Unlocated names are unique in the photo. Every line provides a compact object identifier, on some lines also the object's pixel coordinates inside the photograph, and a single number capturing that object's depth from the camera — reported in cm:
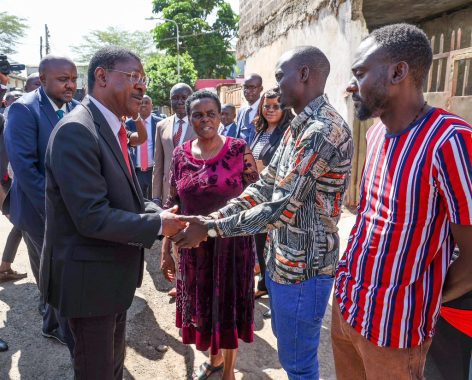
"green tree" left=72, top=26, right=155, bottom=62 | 5222
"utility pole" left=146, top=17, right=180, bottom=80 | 2472
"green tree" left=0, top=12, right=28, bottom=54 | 4131
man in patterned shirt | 182
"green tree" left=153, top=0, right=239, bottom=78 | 3180
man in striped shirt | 138
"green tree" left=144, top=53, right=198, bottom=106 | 2448
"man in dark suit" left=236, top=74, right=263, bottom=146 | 512
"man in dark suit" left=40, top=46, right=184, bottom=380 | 176
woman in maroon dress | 269
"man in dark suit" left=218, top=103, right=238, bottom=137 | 666
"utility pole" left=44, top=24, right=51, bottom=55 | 3640
